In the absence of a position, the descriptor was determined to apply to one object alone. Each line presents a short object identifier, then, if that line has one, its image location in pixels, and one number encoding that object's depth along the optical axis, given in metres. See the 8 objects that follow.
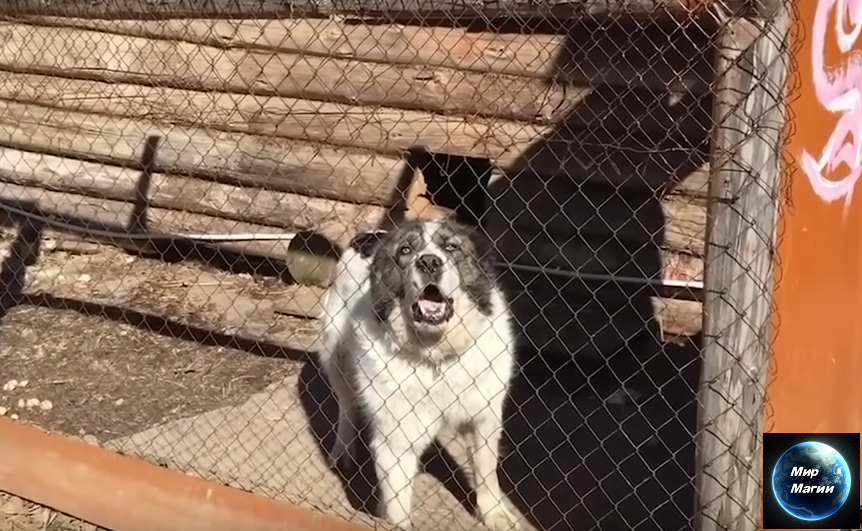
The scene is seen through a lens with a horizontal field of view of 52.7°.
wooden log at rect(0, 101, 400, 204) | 5.80
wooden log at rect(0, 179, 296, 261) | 6.29
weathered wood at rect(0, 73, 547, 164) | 5.24
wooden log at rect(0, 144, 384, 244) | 5.98
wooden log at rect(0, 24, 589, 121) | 5.06
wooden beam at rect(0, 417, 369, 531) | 3.16
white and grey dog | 3.66
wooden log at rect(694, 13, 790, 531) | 2.31
